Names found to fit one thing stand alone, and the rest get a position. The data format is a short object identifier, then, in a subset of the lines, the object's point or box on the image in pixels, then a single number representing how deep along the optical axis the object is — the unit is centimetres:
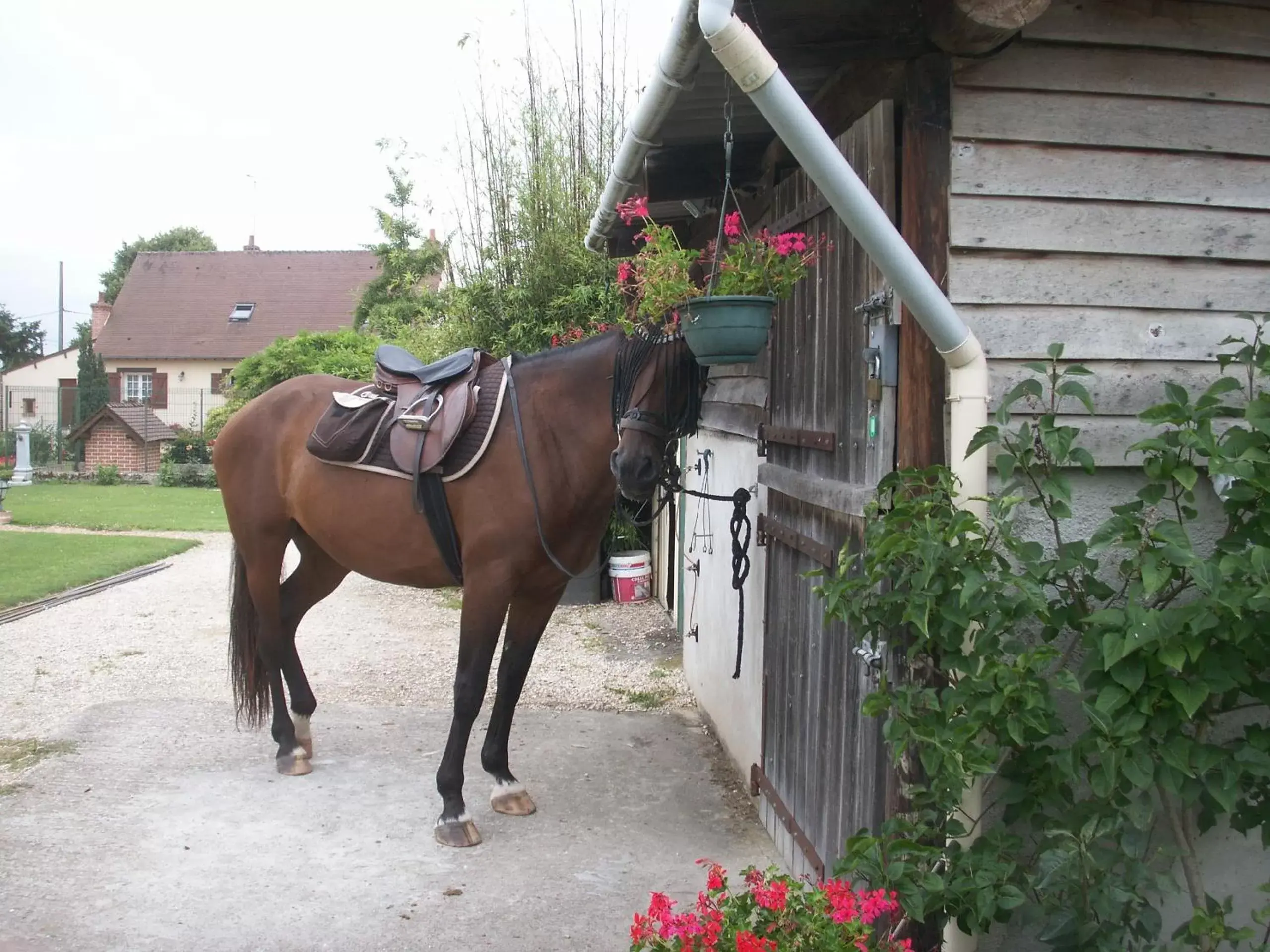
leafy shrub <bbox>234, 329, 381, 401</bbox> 1598
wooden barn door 251
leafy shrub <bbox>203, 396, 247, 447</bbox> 1791
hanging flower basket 276
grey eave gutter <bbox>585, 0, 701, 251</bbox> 238
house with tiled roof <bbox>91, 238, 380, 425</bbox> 3188
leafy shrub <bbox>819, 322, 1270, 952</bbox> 193
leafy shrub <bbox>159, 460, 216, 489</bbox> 2144
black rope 344
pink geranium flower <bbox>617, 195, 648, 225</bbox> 311
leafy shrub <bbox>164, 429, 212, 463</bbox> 2236
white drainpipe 196
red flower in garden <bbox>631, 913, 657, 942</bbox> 196
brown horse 336
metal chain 254
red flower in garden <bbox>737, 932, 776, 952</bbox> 178
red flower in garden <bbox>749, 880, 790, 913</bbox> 199
